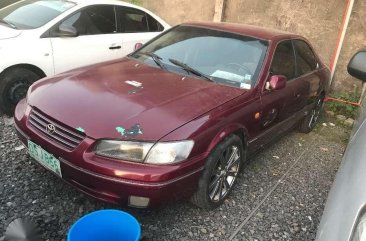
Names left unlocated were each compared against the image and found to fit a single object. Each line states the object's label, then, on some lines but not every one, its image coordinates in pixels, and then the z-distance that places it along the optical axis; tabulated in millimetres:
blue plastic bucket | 2246
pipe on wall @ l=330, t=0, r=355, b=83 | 6051
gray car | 1520
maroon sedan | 2508
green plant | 6215
